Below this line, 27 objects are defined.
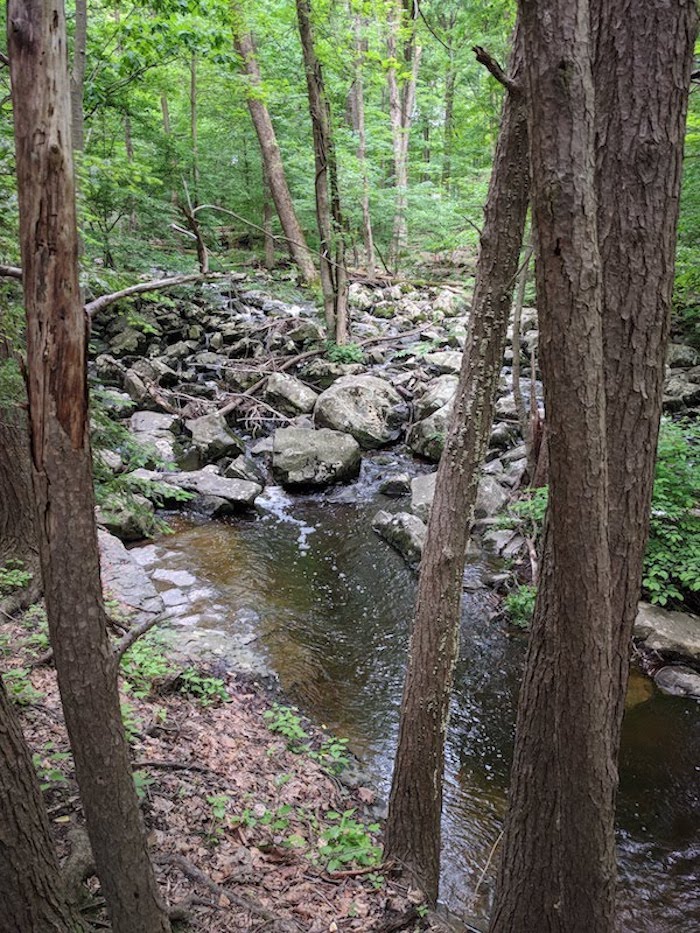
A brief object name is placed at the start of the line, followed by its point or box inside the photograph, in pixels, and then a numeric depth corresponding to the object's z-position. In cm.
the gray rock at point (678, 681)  534
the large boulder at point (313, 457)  951
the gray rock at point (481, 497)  822
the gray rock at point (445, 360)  1291
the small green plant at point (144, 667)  428
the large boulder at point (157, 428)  988
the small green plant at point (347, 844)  326
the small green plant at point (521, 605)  615
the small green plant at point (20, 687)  357
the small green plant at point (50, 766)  293
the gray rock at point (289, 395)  1171
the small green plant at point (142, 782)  310
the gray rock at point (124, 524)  716
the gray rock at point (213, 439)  1007
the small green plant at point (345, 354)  1318
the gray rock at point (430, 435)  1014
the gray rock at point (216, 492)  855
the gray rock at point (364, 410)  1096
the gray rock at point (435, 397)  1102
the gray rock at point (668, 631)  559
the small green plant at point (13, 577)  468
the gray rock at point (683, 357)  1143
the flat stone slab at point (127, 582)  555
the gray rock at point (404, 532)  755
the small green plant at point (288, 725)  438
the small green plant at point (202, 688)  445
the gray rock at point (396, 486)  940
